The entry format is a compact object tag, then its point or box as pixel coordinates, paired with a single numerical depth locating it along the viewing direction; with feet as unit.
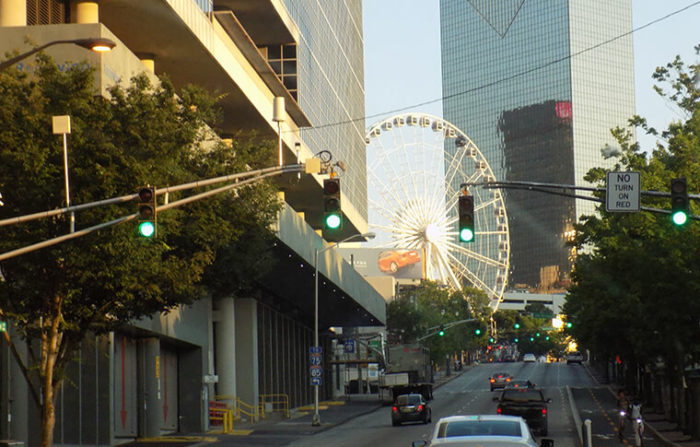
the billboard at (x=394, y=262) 581.53
